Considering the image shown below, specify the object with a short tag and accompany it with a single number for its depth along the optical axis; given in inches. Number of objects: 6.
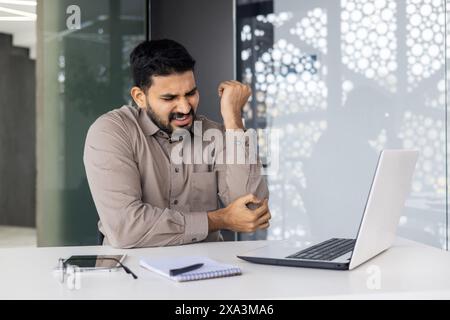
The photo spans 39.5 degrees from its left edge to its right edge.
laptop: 57.4
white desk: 51.2
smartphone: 59.9
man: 89.4
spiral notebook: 56.3
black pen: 55.9
